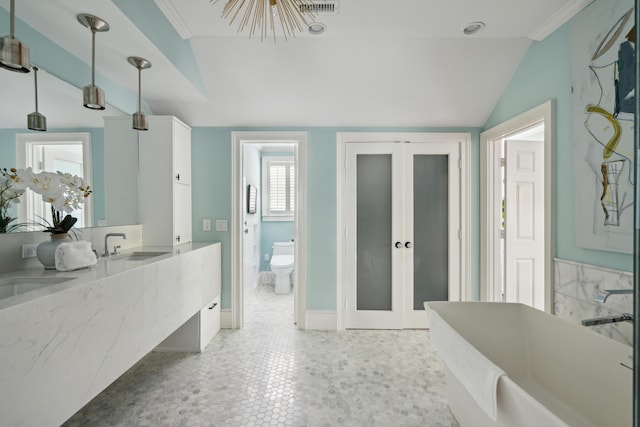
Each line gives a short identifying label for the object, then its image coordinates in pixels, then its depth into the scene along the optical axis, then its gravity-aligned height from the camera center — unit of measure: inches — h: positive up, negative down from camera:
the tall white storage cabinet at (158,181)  97.0 +11.2
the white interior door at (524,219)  104.3 -2.6
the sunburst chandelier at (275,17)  66.4 +51.3
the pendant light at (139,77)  74.3 +38.8
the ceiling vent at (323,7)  65.8 +49.8
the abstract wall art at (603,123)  56.6 +19.7
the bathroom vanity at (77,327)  36.3 -19.8
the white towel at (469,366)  42.6 -27.2
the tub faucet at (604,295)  42.8 -13.0
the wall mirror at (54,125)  56.6 +21.0
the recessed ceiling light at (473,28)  73.8 +50.4
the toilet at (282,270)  158.6 -33.3
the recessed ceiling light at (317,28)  74.5 +51.0
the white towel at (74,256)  55.1 -8.7
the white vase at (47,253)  57.5 -8.3
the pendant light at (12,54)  44.0 +25.9
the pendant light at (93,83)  58.2 +31.0
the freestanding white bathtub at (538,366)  42.6 -31.5
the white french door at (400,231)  115.2 -7.8
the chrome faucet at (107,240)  79.0 -8.0
